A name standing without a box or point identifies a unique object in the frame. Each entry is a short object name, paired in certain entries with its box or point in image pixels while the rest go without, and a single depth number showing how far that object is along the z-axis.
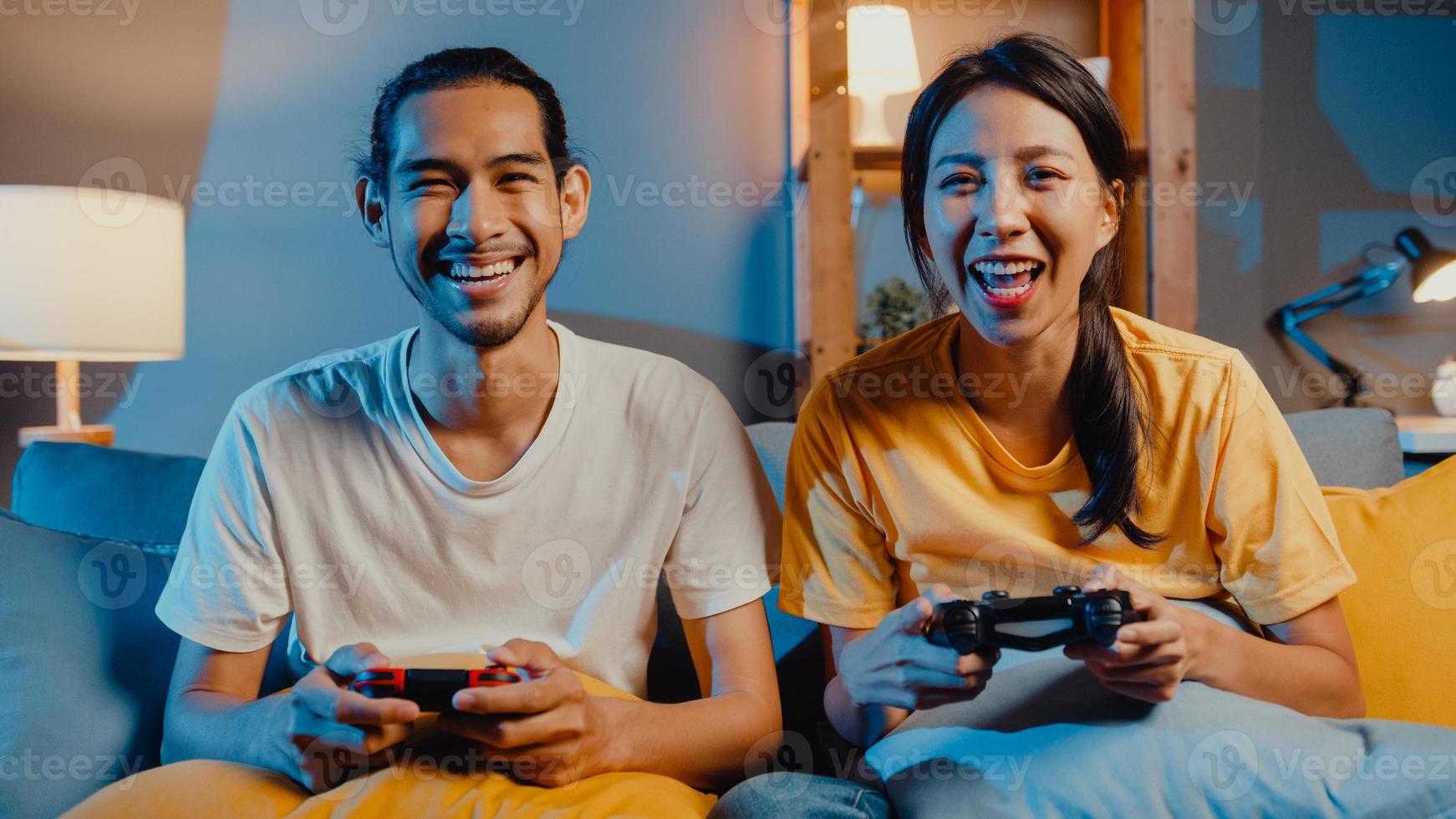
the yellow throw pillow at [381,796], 0.88
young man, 1.13
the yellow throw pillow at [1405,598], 1.13
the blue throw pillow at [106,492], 1.37
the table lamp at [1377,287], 2.34
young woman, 1.03
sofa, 1.07
